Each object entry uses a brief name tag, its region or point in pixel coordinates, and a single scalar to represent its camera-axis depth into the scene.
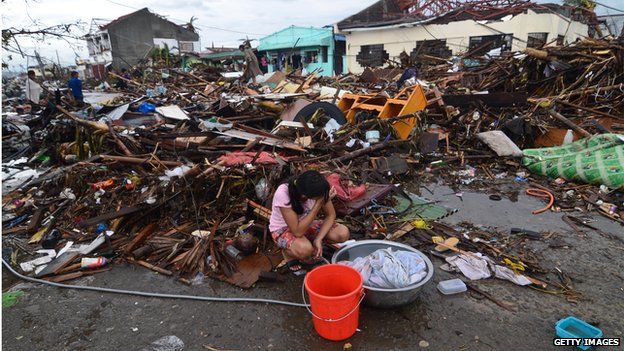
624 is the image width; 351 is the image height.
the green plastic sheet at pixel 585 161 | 5.12
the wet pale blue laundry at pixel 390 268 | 2.82
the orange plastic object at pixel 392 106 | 6.98
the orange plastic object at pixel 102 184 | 4.97
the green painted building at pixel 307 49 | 25.52
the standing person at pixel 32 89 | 11.10
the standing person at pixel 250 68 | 14.61
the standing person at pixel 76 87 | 11.47
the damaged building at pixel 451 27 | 18.86
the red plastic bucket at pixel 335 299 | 2.45
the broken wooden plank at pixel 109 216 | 4.32
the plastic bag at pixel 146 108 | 8.91
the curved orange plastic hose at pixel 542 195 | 4.76
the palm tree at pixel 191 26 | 37.97
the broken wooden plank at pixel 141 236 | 4.00
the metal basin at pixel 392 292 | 2.74
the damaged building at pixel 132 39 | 34.34
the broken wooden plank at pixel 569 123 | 6.58
